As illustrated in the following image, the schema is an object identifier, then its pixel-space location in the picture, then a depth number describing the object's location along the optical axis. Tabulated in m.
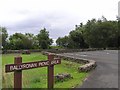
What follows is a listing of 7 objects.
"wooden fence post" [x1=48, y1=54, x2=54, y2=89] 3.81
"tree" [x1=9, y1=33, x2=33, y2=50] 23.79
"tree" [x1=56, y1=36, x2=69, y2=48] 29.97
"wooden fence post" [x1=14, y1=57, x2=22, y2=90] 3.17
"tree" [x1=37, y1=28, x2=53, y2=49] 25.62
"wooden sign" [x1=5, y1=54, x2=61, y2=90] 3.09
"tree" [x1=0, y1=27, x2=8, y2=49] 22.54
